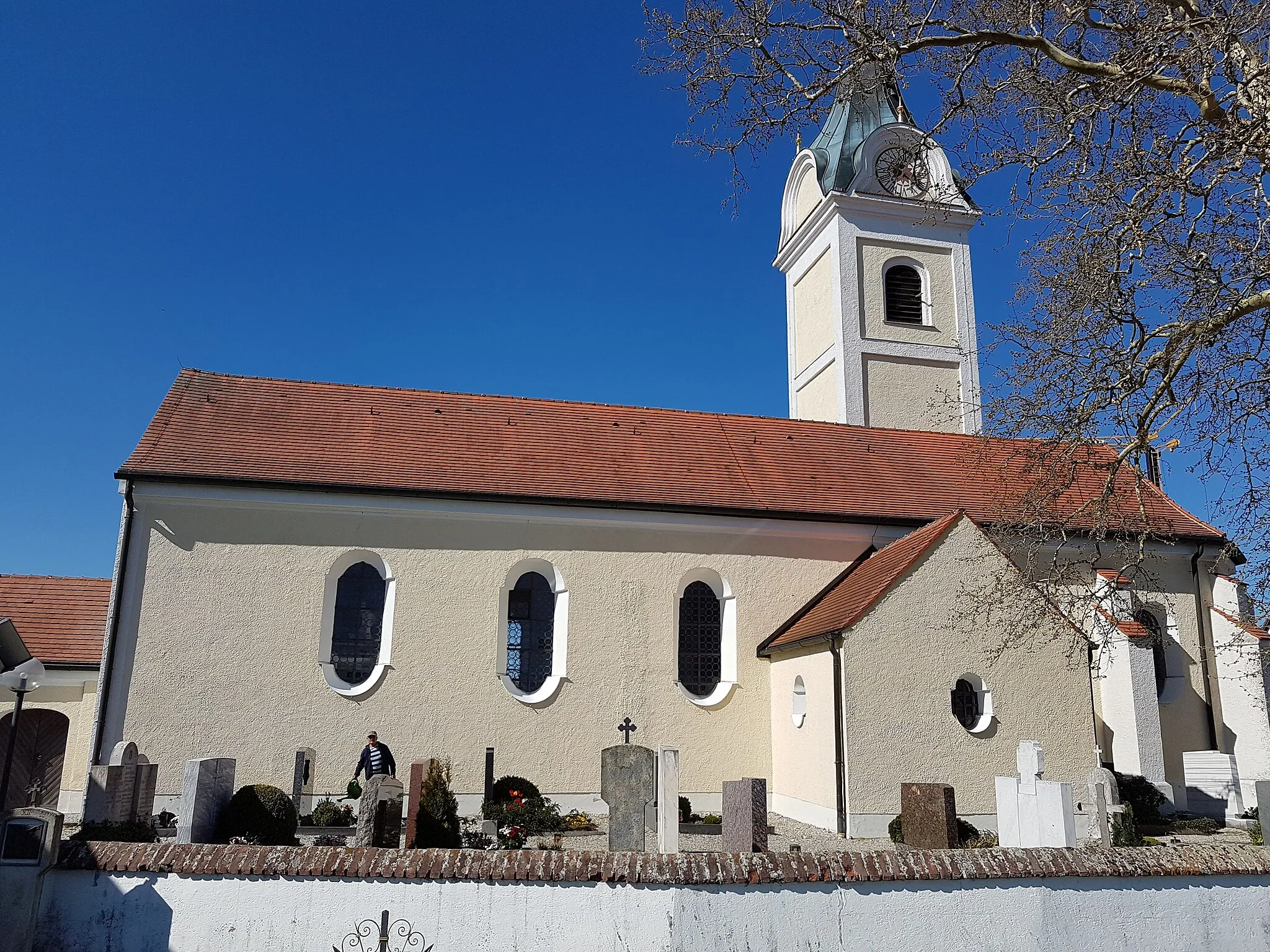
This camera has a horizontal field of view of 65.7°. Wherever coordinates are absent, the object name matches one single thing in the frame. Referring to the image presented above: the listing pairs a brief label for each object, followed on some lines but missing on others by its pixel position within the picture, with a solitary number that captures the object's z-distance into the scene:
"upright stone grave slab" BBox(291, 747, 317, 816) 14.25
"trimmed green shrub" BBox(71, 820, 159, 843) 9.76
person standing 14.20
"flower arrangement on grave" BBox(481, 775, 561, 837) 14.02
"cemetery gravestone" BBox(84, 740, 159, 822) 10.65
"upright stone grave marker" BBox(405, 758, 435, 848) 10.20
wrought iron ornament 7.93
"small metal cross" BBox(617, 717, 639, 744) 15.86
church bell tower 25.41
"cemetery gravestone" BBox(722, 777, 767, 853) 9.30
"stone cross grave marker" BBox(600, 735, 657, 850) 9.65
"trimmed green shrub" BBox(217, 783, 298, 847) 10.42
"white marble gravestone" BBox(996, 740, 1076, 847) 9.83
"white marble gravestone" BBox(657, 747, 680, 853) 9.91
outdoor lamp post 11.23
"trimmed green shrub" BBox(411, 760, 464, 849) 10.09
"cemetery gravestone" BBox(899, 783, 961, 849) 10.38
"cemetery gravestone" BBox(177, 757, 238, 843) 9.85
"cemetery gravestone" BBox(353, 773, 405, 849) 9.55
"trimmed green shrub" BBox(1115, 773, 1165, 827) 15.06
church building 14.73
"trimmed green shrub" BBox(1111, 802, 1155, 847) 11.87
